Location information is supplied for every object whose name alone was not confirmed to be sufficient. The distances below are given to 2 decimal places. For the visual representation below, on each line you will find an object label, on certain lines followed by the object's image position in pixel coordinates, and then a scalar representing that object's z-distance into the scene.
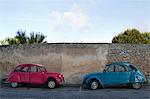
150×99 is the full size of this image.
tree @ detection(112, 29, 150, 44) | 18.61
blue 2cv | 8.30
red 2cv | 8.83
